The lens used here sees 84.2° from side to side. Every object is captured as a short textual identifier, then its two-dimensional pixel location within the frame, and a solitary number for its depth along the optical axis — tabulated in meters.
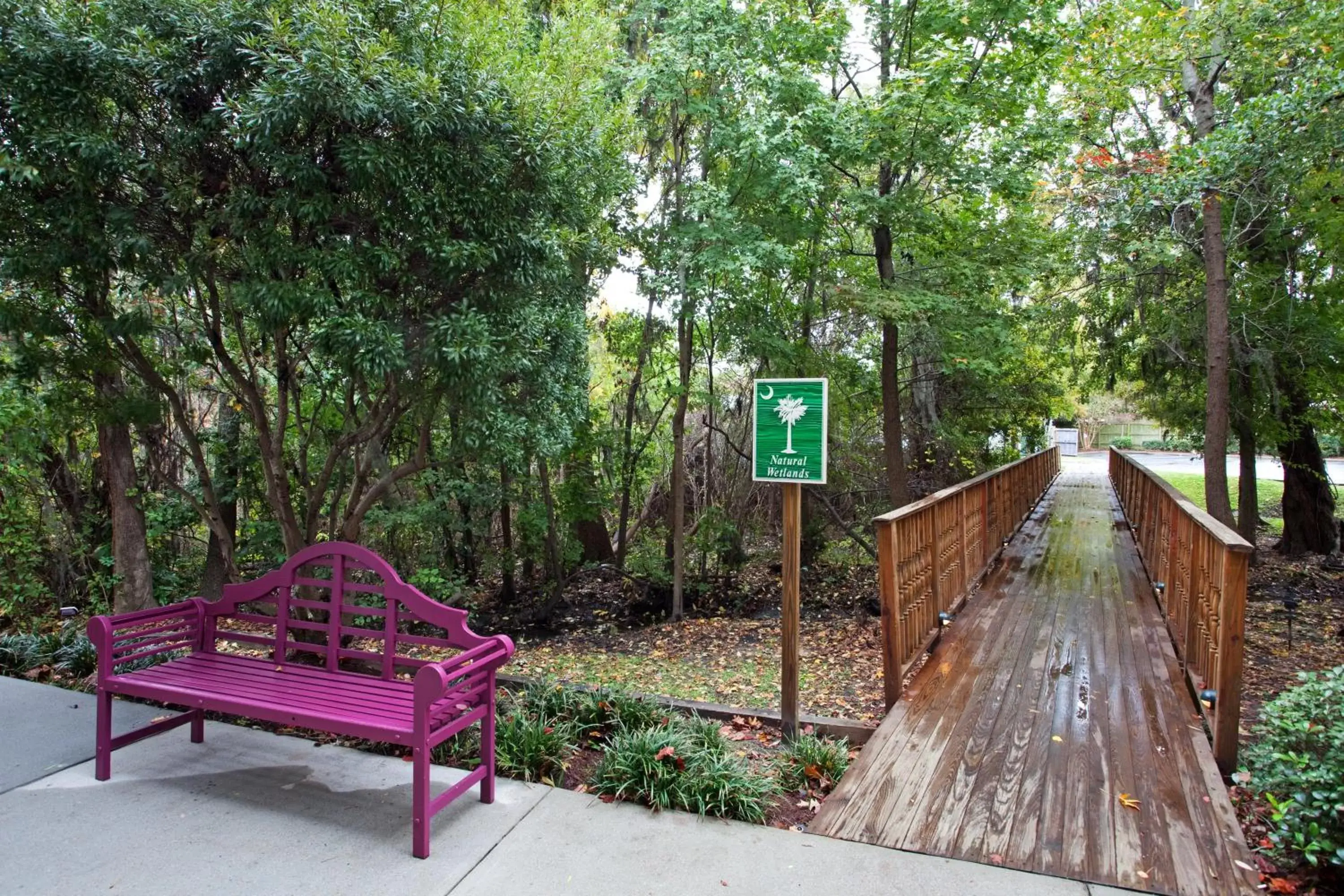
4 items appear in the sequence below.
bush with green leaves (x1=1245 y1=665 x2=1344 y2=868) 2.46
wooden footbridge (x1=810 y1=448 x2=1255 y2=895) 2.79
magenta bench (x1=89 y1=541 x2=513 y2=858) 2.85
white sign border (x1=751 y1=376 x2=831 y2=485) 3.63
